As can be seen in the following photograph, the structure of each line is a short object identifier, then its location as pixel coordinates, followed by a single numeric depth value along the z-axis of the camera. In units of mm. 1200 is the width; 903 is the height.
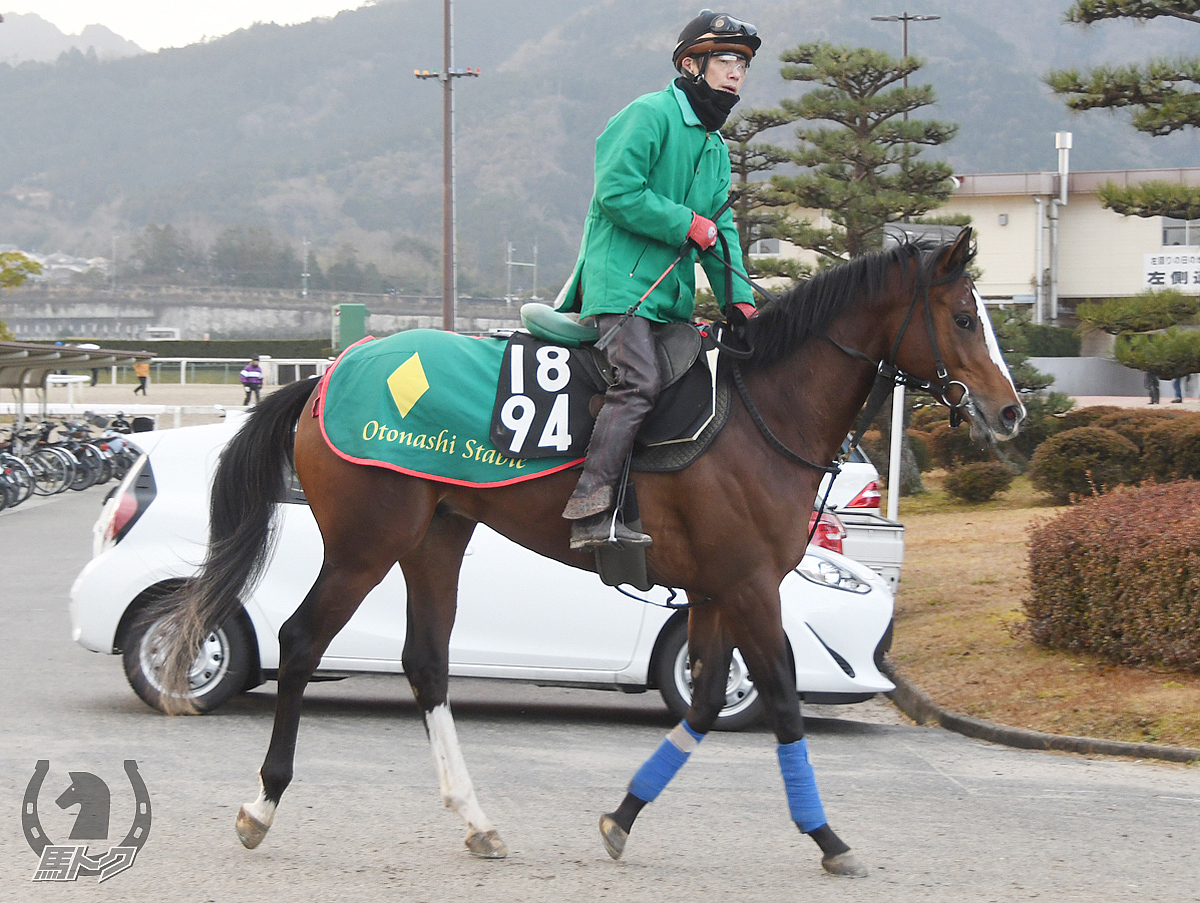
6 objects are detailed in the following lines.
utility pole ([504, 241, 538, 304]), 106838
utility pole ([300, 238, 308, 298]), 123156
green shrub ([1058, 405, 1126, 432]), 21344
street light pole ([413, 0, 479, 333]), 34406
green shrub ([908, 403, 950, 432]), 26125
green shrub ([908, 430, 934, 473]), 23672
